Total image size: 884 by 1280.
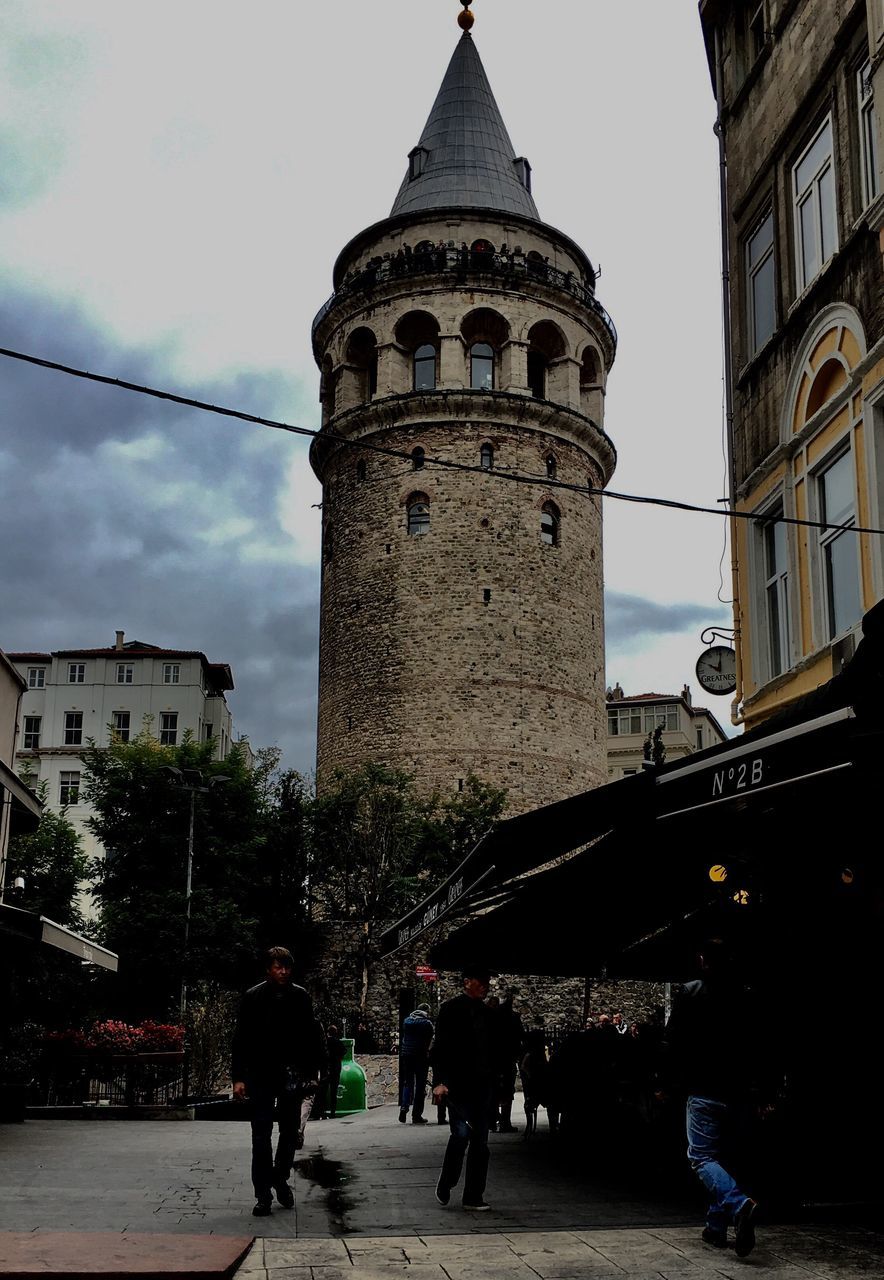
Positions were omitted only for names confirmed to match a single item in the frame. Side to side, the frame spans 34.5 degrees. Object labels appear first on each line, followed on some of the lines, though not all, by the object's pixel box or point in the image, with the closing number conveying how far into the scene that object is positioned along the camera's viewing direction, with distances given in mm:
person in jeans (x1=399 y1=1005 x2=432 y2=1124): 17078
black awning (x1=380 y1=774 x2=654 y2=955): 8703
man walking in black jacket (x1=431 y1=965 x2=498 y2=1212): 8102
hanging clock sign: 15094
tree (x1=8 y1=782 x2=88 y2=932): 38250
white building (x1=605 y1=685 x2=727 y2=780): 69250
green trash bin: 19641
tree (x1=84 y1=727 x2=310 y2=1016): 34031
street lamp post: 28281
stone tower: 43562
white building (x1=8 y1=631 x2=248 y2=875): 68062
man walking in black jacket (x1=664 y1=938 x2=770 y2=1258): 6816
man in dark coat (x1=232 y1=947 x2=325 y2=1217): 8125
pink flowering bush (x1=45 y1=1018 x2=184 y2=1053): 18172
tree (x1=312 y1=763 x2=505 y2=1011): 39000
